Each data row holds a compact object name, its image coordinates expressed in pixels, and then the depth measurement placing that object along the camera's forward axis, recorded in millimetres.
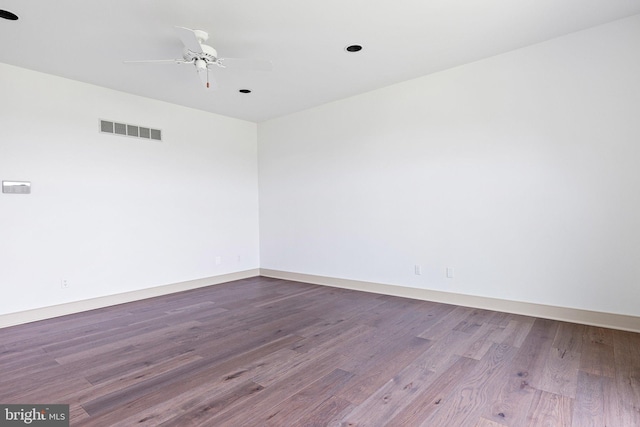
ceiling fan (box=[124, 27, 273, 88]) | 2879
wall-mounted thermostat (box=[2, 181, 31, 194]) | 3652
